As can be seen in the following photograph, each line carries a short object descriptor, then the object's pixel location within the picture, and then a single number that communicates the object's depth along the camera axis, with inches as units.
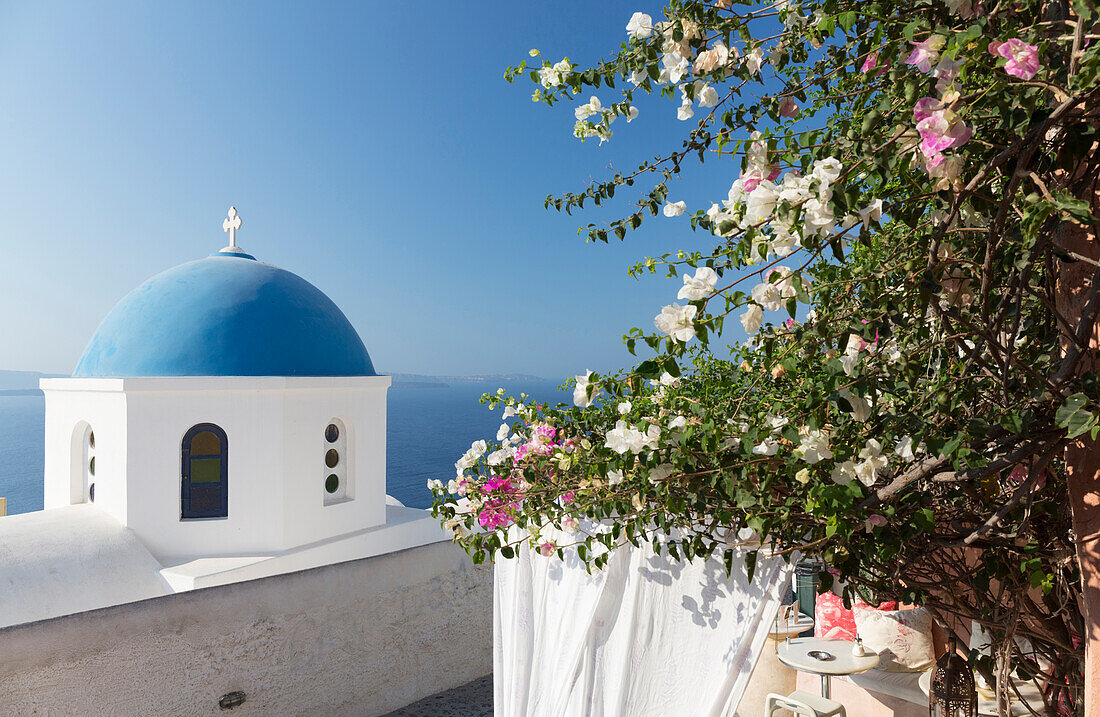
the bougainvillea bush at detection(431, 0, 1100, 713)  49.5
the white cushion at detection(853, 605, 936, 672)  205.8
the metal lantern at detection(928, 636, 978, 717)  116.9
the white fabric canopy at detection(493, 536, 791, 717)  107.9
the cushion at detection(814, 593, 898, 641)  232.4
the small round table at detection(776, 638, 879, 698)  188.5
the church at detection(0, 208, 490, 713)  277.1
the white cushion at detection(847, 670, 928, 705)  193.6
